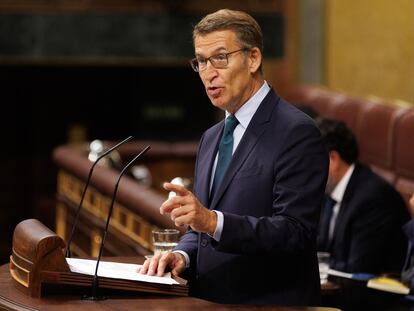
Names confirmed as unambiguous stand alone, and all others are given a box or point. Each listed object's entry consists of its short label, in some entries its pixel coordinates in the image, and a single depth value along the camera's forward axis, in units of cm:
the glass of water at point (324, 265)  821
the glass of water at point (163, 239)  720
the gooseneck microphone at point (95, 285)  570
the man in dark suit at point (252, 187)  567
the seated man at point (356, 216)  903
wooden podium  566
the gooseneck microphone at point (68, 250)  629
